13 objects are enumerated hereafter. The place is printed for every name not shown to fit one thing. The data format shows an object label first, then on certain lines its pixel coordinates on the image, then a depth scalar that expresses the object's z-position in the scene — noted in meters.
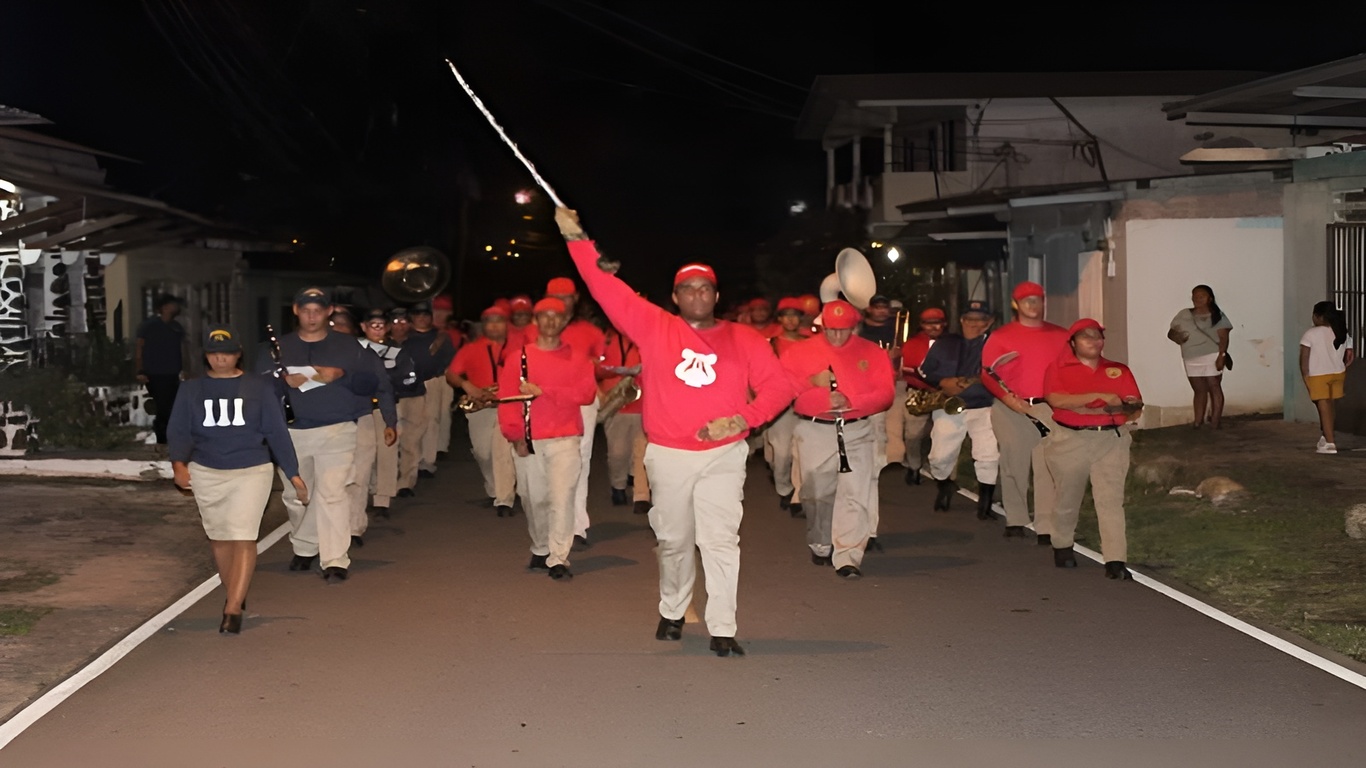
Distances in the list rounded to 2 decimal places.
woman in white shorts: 19.97
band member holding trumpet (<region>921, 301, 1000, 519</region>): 14.43
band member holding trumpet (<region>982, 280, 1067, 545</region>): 12.51
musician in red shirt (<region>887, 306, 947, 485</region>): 16.45
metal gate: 19.48
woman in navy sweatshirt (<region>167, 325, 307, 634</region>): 9.42
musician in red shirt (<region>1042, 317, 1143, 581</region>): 11.09
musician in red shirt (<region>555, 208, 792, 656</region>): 8.78
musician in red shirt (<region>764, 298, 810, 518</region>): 14.96
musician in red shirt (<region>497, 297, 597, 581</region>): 11.39
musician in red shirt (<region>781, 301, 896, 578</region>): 11.38
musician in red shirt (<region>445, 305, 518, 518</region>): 15.07
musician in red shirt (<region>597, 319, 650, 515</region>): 15.28
